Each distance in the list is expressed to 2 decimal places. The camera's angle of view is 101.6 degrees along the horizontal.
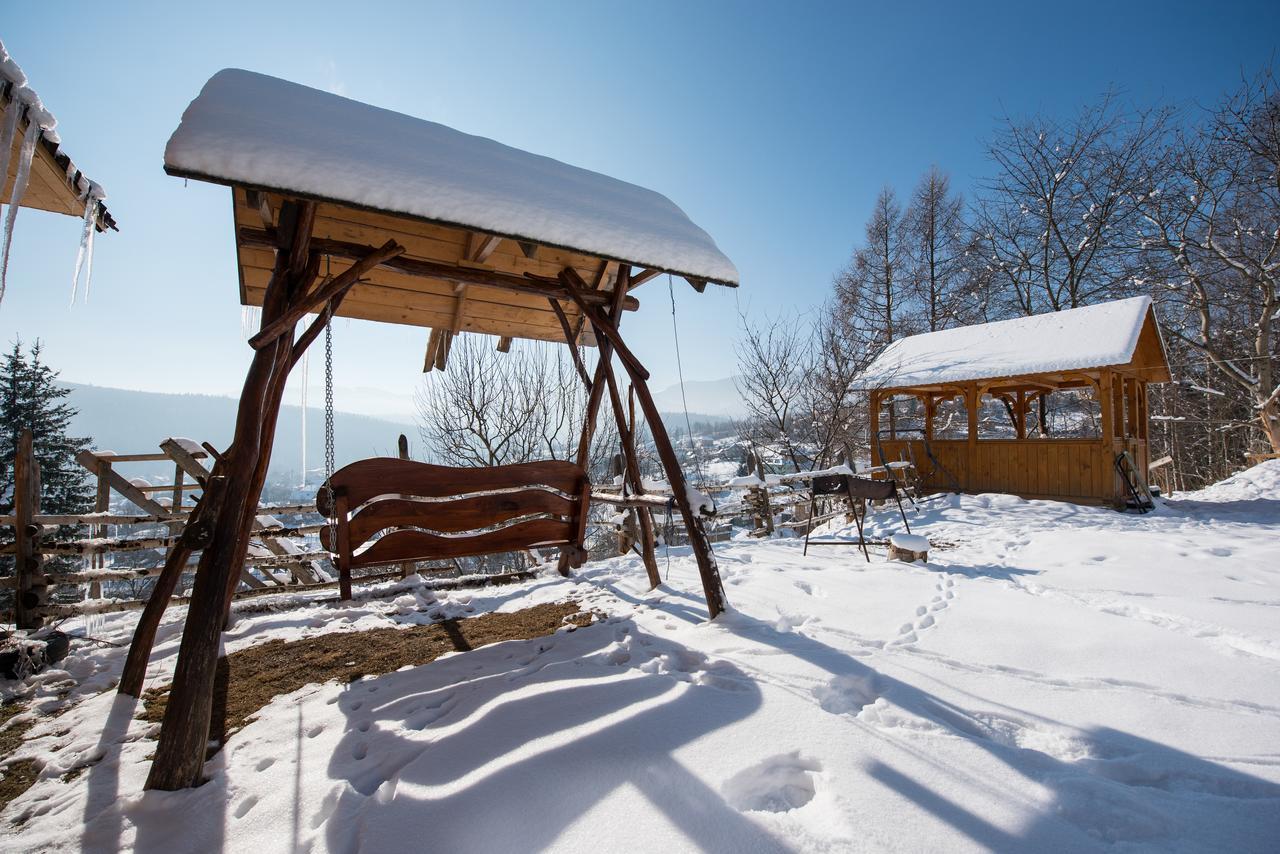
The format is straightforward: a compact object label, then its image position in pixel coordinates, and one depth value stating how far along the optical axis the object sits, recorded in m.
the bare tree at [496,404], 17.42
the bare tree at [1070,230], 16.12
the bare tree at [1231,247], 12.64
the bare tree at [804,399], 14.73
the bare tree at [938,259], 19.16
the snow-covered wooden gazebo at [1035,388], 10.39
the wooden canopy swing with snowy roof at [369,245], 2.24
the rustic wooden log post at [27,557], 4.21
